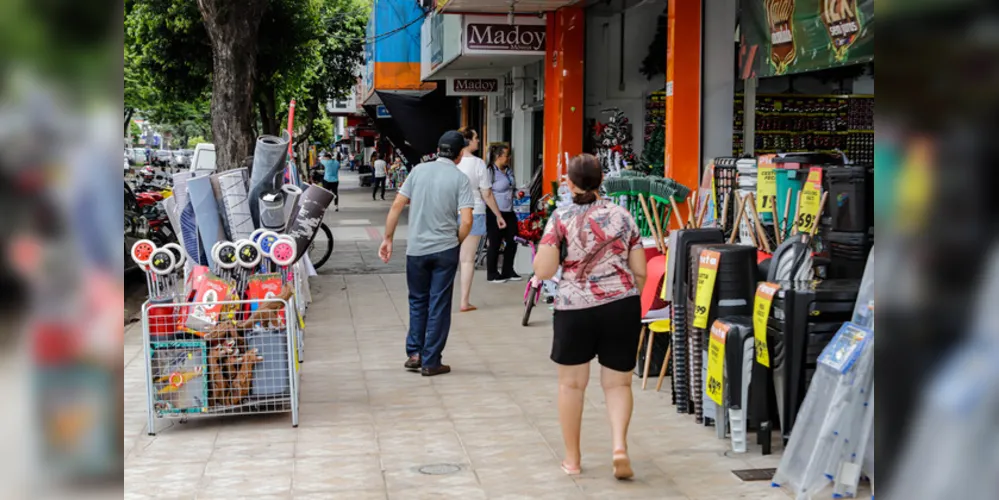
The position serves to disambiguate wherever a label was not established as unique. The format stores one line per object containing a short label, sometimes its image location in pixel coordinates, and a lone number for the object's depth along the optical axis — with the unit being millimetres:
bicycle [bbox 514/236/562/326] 9513
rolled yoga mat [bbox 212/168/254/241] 7023
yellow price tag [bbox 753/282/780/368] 5184
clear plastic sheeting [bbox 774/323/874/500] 4438
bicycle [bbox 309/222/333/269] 14352
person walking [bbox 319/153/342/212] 27797
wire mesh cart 6023
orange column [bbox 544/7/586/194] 12664
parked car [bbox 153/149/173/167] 48944
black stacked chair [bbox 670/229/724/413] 6234
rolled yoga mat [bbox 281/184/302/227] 7312
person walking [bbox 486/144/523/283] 12328
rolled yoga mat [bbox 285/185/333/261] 7047
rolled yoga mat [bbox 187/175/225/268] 6812
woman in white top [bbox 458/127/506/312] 10406
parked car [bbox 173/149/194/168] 55322
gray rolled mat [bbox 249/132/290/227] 7176
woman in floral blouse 4871
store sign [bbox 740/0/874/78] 6547
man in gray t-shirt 7336
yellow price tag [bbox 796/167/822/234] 5652
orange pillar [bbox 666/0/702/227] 9039
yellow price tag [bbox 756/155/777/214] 6457
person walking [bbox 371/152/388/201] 34062
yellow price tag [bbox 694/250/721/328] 5711
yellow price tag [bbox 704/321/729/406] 5484
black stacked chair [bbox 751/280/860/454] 5012
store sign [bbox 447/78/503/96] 18875
